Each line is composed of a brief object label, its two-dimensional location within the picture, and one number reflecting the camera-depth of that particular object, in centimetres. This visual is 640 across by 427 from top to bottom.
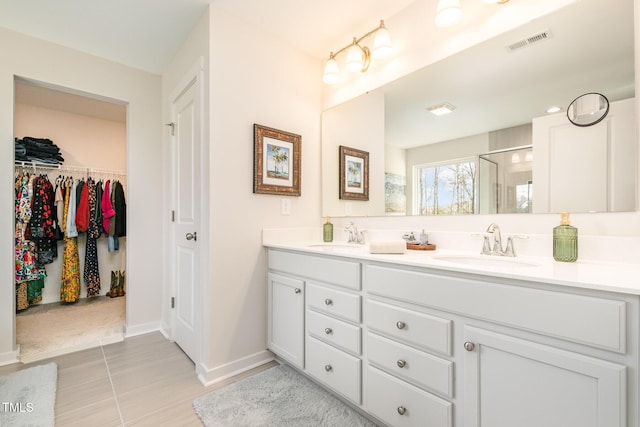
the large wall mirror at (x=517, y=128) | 121
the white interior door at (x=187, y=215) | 199
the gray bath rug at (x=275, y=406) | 144
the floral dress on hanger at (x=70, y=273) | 330
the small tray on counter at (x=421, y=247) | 169
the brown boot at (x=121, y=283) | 365
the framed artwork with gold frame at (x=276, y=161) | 201
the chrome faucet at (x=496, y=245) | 140
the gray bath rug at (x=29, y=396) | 145
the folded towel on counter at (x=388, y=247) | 152
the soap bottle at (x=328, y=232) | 226
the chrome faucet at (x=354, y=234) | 213
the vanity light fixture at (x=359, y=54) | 182
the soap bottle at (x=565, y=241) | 122
